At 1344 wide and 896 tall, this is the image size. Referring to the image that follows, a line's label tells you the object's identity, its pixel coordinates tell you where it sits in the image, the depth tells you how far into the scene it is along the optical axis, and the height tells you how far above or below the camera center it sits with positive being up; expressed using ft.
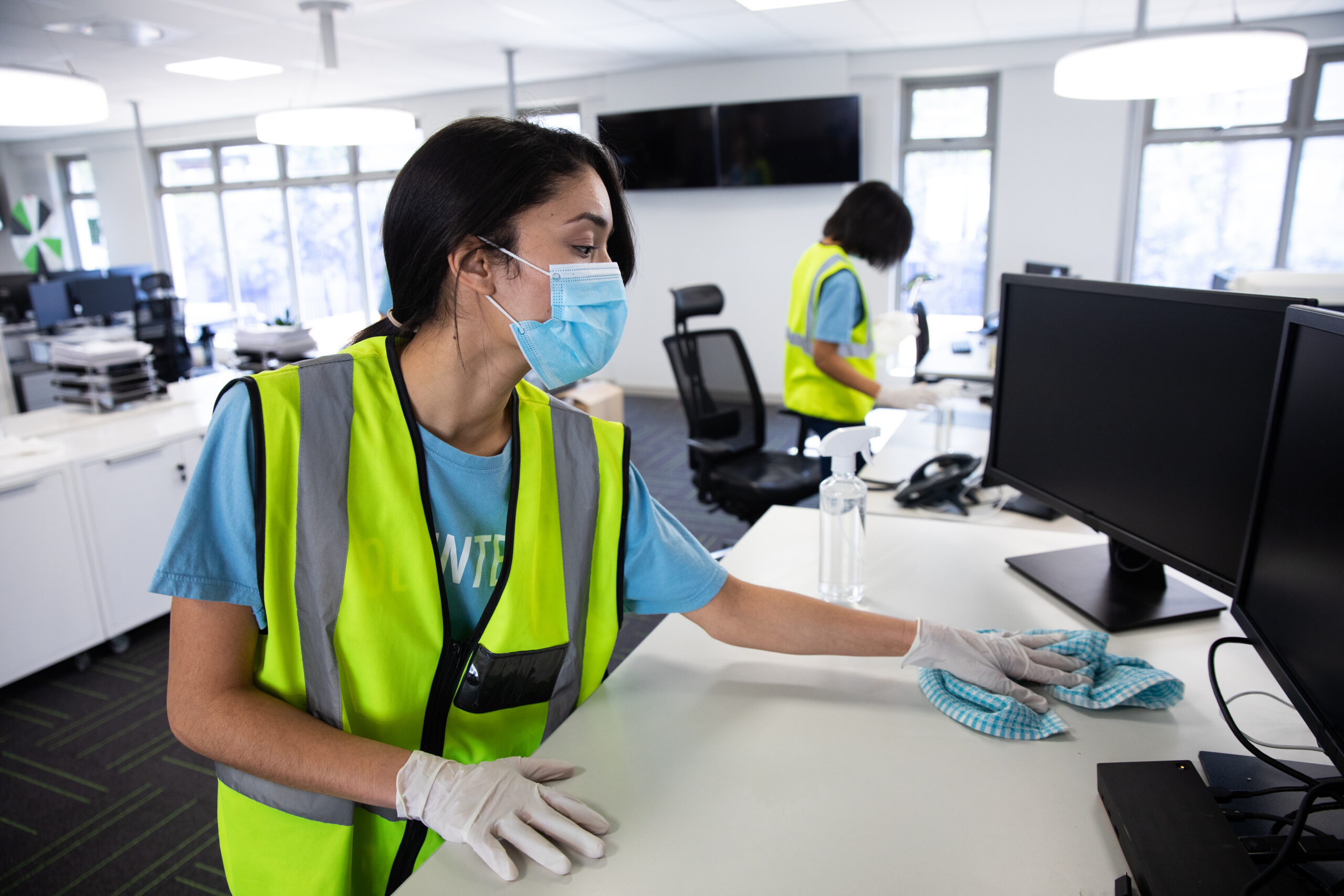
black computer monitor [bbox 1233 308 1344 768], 2.41 -0.94
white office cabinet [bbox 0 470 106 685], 8.11 -3.11
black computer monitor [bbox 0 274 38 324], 21.17 -0.69
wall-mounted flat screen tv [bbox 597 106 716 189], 19.83 +2.73
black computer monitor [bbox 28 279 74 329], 21.08 -0.79
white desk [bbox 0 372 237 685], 8.20 -2.66
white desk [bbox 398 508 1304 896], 2.51 -1.86
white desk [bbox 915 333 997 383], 10.88 -1.62
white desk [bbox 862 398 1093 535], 5.77 -1.84
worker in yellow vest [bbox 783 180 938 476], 9.53 -0.71
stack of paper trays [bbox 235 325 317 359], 15.92 -1.42
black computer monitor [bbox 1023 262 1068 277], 14.89 -0.37
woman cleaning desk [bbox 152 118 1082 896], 2.85 -1.18
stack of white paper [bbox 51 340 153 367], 10.32 -1.04
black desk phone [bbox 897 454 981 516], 6.05 -1.74
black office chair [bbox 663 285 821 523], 9.49 -2.09
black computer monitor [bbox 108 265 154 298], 27.02 -0.04
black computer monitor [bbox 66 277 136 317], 22.61 -0.69
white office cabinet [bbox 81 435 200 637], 8.94 -2.76
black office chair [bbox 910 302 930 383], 11.34 -1.10
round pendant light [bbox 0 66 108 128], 8.96 +1.96
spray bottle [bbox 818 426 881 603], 4.32 -1.46
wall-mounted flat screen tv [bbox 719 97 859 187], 18.57 +2.57
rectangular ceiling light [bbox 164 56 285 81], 17.93 +4.43
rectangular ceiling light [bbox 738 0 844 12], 12.89 +3.96
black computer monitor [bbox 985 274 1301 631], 3.50 -0.88
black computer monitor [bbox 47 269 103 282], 25.40 -0.11
